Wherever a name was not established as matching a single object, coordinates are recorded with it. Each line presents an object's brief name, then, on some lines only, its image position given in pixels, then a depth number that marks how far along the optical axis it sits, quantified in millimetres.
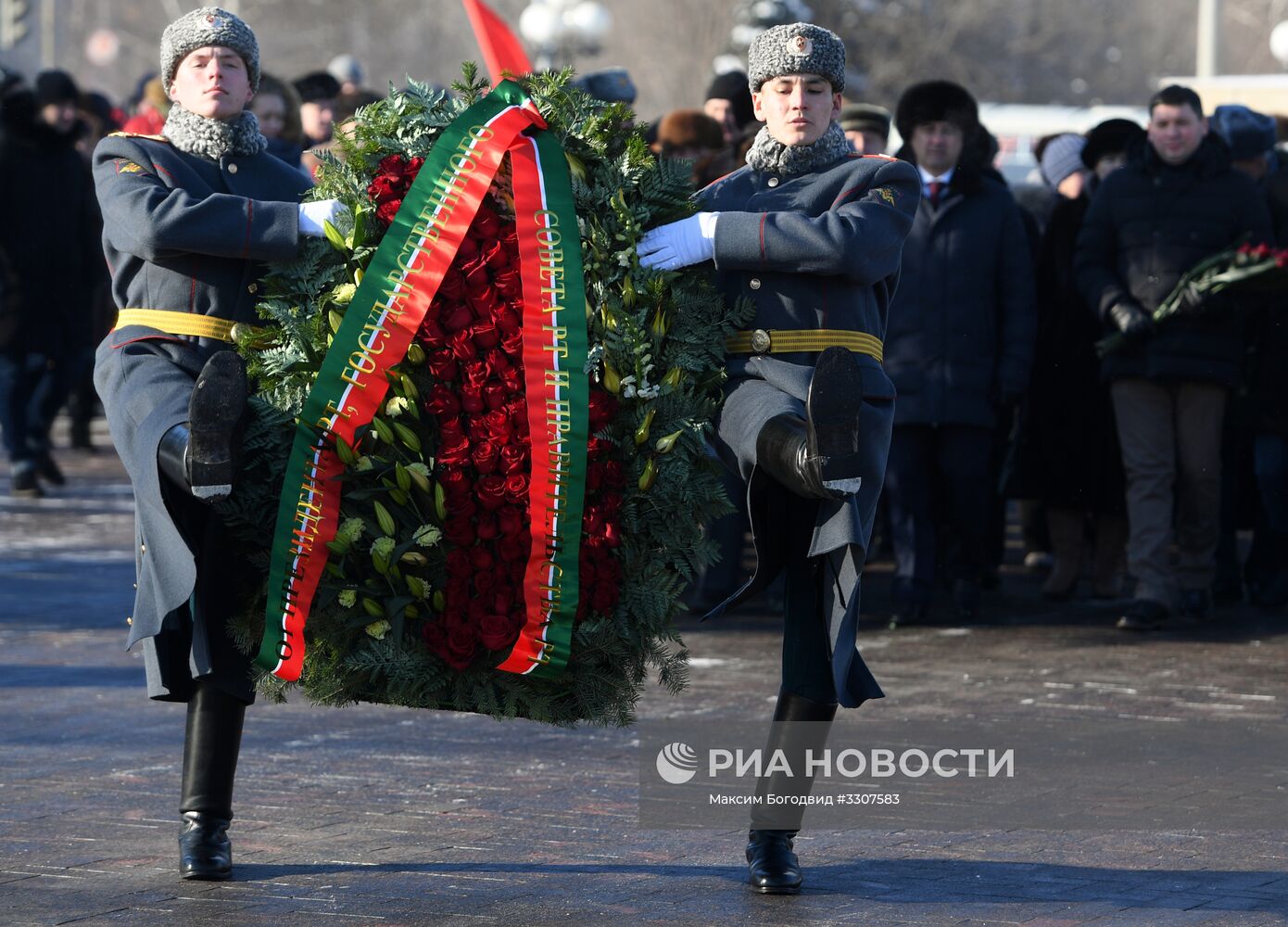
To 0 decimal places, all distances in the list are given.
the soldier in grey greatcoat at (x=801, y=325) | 10922
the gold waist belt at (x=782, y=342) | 11211
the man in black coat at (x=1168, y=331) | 19453
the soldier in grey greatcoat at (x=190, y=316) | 10914
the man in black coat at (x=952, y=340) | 20062
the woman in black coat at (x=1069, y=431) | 21469
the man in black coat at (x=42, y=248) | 27734
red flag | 11477
